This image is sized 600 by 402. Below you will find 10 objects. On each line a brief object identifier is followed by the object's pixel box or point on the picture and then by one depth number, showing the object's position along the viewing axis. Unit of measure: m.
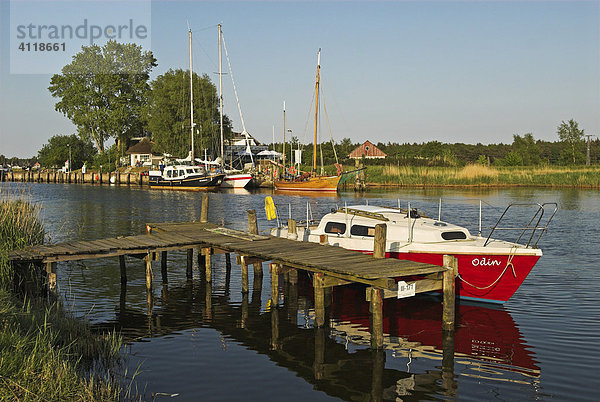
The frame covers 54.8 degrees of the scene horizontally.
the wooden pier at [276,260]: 13.69
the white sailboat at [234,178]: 76.47
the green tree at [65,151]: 115.31
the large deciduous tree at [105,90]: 101.81
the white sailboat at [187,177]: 76.44
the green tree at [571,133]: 110.25
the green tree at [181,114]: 86.69
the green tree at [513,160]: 88.56
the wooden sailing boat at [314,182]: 69.44
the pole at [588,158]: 89.27
